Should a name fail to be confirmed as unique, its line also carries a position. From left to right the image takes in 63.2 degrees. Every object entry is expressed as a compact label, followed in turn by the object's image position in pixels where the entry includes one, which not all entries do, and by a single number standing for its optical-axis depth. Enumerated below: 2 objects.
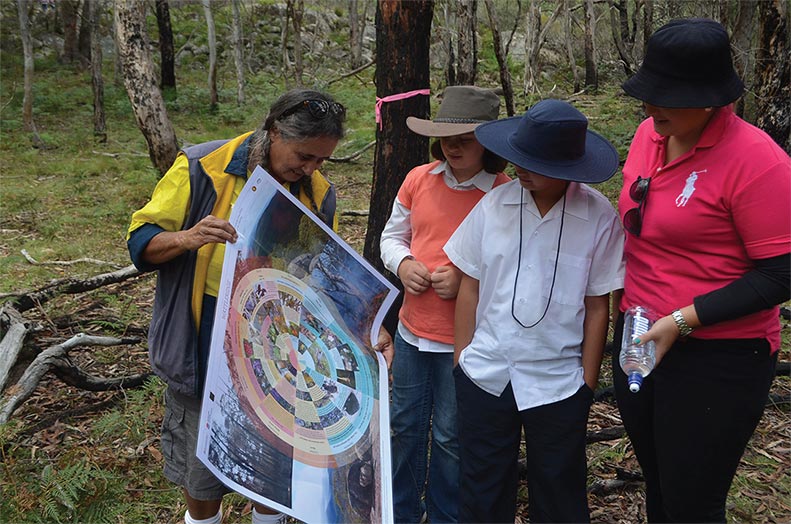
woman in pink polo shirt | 1.78
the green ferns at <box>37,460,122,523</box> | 2.88
